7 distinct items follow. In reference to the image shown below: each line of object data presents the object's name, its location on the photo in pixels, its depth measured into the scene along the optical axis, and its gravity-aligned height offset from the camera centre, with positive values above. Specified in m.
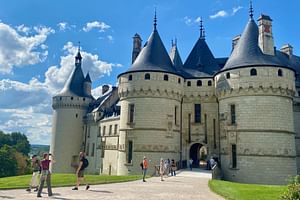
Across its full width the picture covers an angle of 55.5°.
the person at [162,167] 18.47 -1.29
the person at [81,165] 13.19 -0.85
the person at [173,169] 21.98 -1.58
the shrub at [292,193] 8.38 -1.24
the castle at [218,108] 24.53 +3.93
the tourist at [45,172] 10.77 -1.03
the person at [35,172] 12.39 -1.17
